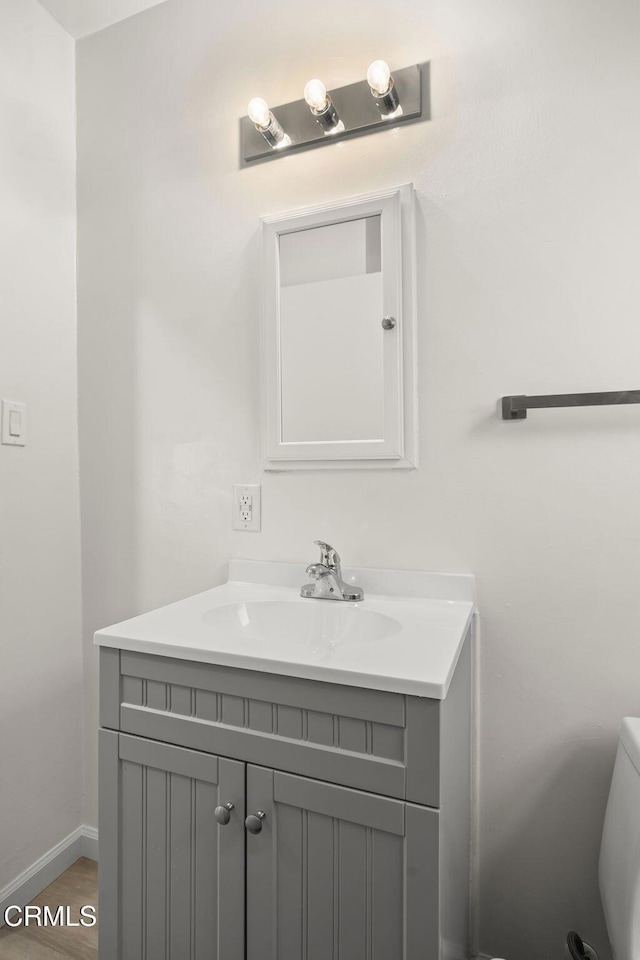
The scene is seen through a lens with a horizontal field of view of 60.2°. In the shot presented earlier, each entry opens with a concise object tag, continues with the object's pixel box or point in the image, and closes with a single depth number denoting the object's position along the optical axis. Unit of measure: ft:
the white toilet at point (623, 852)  2.81
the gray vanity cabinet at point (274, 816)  2.70
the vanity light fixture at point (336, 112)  4.16
